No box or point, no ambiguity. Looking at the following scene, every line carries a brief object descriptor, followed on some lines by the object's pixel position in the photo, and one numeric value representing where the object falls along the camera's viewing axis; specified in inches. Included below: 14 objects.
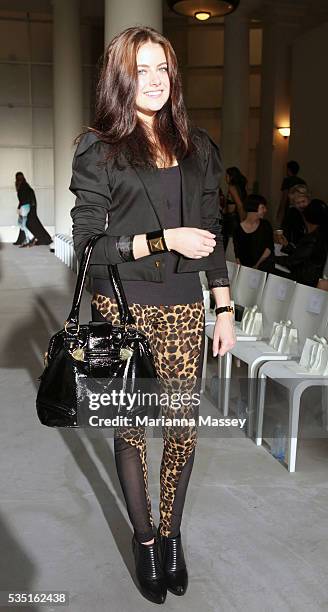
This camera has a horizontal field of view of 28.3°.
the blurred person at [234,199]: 309.3
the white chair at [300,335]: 149.3
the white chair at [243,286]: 184.7
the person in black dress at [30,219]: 626.2
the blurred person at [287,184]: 333.8
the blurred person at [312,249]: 221.0
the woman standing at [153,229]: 69.4
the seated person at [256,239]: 243.1
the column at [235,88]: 567.2
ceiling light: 404.5
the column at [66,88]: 526.6
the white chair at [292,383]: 128.5
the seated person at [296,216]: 255.3
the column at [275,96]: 562.9
